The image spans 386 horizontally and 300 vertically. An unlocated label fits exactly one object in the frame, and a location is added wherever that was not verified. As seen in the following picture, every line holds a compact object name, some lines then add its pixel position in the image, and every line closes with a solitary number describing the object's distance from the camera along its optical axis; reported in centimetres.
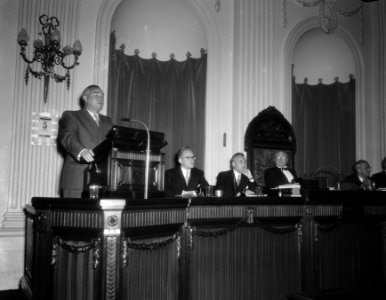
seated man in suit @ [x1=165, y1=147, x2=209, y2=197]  522
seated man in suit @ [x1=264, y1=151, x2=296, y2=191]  573
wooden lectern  291
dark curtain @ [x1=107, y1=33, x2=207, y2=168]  595
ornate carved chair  661
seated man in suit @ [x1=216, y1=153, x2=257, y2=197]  549
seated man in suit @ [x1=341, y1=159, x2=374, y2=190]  653
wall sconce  486
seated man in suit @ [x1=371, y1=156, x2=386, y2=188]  665
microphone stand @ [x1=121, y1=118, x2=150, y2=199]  302
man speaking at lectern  346
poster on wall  501
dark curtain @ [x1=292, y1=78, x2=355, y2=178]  750
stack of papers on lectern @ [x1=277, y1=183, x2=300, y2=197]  432
